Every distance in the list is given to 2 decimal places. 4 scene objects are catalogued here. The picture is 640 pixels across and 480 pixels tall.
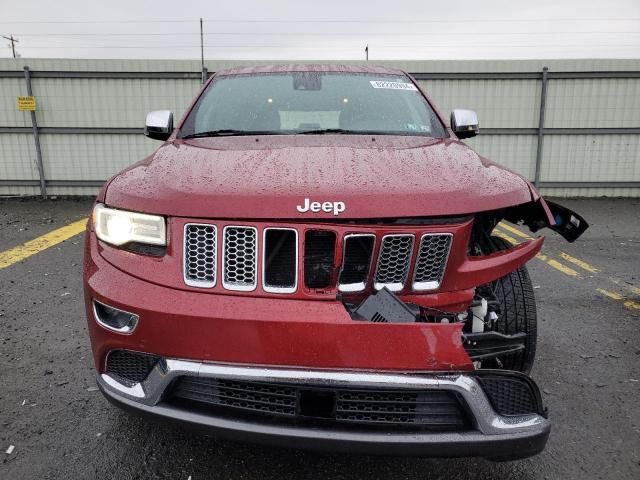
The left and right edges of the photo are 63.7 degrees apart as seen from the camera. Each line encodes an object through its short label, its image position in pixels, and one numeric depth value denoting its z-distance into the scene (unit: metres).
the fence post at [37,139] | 8.51
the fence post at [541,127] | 8.70
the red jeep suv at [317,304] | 1.51
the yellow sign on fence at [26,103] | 8.40
